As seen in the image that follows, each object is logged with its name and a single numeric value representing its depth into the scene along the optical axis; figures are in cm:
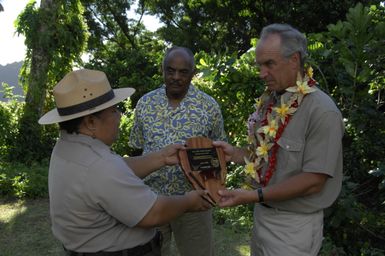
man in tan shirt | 203
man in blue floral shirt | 299
